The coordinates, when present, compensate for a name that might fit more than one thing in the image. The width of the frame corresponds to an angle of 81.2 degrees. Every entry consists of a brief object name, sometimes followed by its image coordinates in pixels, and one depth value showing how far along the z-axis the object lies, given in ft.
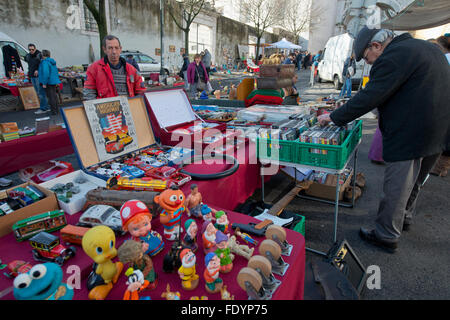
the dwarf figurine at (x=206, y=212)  4.89
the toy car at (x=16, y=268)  3.51
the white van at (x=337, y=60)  42.57
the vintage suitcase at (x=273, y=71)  15.60
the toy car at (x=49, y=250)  3.89
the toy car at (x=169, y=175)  6.19
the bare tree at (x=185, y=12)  64.69
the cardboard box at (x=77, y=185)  5.28
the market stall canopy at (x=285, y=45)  75.82
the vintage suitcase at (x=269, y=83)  15.33
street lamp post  52.99
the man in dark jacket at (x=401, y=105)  6.93
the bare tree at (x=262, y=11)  96.02
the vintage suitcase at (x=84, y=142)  6.45
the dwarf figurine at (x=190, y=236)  4.20
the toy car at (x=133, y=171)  6.48
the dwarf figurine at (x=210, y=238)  3.99
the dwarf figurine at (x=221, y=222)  4.62
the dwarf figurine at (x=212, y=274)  3.38
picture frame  29.12
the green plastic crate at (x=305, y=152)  7.79
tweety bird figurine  3.20
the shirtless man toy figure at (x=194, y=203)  5.06
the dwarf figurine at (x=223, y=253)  3.81
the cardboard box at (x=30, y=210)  4.50
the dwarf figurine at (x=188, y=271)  3.44
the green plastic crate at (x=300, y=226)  7.48
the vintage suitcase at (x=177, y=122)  8.79
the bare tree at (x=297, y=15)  108.17
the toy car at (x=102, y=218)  4.46
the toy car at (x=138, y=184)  5.41
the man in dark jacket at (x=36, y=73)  25.79
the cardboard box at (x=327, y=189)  11.98
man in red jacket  9.84
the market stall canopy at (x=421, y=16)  18.90
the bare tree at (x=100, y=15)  34.99
